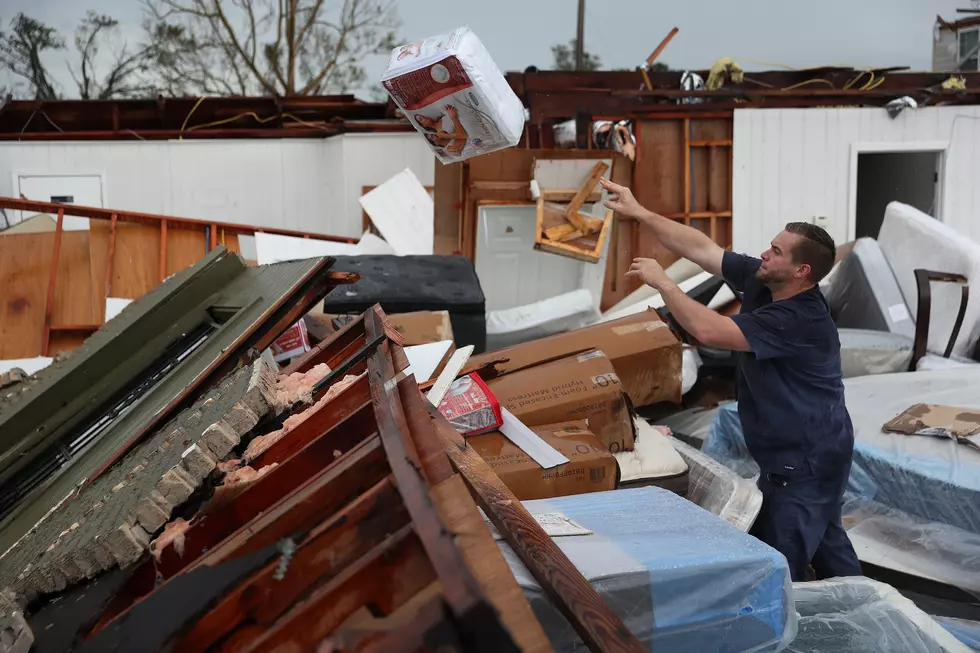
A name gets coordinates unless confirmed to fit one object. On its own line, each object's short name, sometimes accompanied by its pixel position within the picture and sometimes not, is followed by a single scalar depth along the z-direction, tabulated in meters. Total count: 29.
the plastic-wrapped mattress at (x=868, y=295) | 5.31
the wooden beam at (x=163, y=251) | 6.04
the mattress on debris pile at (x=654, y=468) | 3.05
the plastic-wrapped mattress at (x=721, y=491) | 2.82
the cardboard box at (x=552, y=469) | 2.66
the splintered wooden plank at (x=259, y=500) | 1.21
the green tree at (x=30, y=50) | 16.64
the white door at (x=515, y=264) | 6.97
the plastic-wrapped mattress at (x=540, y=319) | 5.43
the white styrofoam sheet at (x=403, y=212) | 7.70
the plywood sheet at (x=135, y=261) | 5.89
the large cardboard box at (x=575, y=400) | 3.23
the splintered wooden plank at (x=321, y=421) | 1.63
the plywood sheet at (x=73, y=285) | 5.77
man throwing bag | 2.67
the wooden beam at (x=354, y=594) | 1.03
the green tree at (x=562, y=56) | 21.81
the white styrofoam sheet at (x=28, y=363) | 5.17
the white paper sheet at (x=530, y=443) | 2.70
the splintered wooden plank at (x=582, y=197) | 6.44
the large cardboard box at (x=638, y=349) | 3.89
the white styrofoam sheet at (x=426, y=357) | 3.25
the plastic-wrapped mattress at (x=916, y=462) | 3.18
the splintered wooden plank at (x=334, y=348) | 2.60
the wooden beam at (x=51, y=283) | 5.63
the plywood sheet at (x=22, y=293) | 5.59
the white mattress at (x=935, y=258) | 4.98
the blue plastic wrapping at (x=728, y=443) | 3.93
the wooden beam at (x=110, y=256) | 5.82
